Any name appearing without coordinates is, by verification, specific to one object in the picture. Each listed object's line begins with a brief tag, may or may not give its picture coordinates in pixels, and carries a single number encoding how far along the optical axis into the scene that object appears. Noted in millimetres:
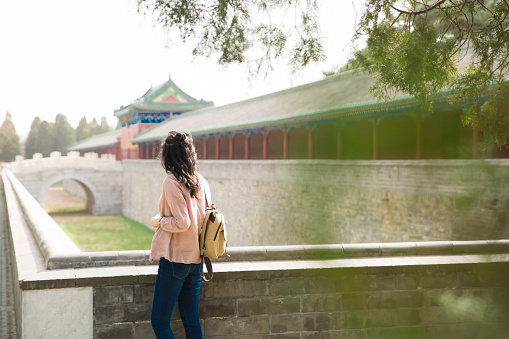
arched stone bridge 27422
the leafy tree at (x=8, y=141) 47125
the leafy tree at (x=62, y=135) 51906
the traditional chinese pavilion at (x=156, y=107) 29031
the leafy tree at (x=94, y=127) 57844
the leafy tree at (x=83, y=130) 56969
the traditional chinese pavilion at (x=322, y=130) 8062
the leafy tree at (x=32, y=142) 51238
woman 2674
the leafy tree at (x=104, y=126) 57150
